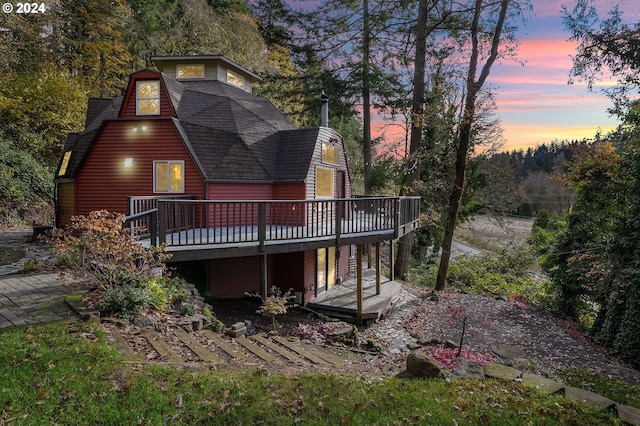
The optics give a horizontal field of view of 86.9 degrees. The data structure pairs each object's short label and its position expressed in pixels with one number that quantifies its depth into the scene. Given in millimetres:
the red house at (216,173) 10844
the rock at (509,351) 8762
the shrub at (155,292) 6434
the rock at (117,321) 5582
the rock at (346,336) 8953
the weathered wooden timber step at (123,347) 4651
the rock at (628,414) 4402
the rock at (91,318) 5473
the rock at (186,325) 6250
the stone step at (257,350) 5589
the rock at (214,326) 6770
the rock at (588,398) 4777
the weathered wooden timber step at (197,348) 5082
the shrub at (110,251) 6059
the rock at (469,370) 5590
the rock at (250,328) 8777
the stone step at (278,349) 5863
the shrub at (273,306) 8555
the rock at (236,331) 6547
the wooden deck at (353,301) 11242
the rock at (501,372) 5582
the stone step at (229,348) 5430
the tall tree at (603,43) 10125
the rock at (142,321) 5781
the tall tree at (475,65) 13281
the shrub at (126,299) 5934
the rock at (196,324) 6453
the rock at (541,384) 5211
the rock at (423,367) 5277
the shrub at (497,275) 17562
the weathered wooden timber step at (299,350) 5910
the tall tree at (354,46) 19375
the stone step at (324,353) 6363
